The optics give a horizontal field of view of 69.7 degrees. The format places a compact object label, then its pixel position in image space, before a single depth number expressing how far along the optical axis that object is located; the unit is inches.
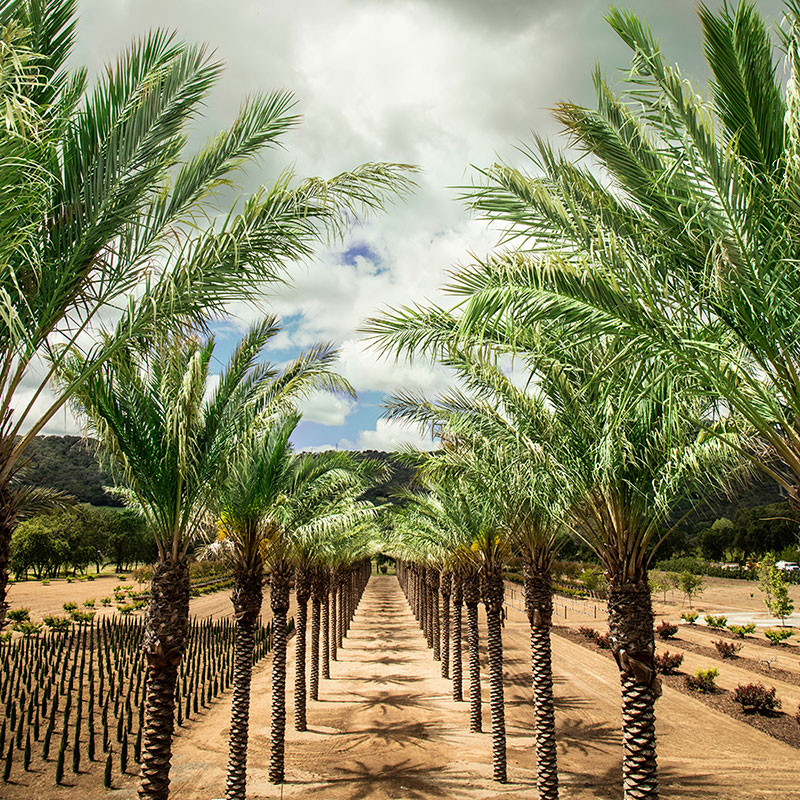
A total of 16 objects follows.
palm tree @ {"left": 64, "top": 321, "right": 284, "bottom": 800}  287.4
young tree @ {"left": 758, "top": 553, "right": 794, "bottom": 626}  1310.3
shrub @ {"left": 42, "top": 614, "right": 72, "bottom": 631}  1120.8
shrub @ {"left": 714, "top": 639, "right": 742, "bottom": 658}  1031.0
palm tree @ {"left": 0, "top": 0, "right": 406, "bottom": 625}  171.0
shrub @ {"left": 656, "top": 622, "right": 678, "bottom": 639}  1185.6
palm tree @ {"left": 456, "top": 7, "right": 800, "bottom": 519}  173.2
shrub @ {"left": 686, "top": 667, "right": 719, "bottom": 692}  804.6
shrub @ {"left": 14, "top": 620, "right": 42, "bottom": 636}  1045.3
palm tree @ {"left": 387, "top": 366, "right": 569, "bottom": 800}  330.6
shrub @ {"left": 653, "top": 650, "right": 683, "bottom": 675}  896.9
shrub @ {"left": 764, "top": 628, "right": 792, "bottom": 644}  1127.6
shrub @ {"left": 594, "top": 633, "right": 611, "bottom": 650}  1149.7
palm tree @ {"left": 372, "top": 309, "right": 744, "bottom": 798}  257.3
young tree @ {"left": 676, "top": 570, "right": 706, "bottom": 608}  1664.6
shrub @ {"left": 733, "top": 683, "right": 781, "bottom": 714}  696.4
